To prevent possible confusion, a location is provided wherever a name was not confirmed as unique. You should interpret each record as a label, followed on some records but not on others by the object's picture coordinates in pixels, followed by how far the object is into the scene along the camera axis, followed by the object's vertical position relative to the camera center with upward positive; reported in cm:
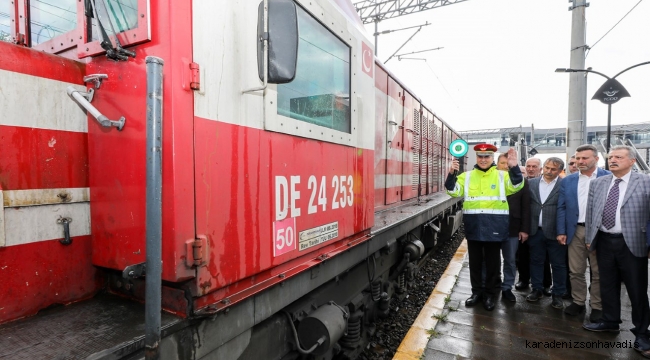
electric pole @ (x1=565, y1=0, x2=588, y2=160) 845 +208
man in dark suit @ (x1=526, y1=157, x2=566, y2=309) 404 -74
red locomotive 127 -2
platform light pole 741 +172
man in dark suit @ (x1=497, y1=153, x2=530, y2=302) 417 -76
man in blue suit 379 -54
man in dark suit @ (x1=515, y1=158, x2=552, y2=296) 468 -128
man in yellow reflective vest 386 -44
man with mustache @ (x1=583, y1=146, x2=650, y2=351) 303 -62
